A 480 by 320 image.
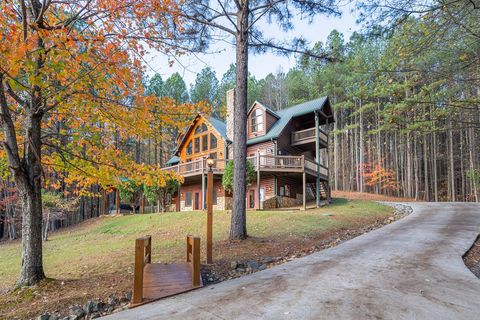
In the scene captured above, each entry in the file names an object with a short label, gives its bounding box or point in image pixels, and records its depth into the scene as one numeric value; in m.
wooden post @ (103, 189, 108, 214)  28.19
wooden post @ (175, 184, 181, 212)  24.38
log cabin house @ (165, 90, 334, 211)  18.86
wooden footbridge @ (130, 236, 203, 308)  4.53
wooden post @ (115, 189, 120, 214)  27.20
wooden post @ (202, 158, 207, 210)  19.85
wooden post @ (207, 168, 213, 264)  6.68
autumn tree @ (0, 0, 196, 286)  4.84
